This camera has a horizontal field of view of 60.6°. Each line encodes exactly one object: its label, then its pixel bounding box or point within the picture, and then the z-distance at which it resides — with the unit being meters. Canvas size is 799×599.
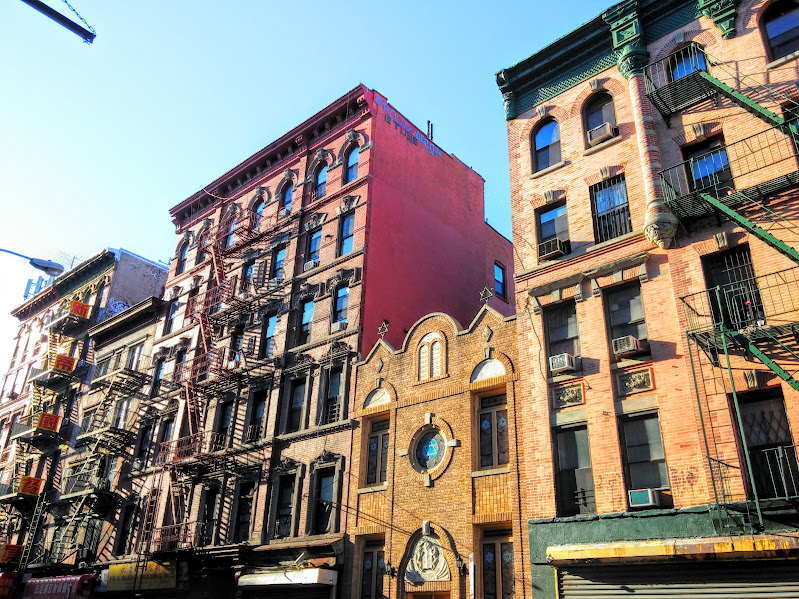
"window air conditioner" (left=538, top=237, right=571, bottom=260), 19.30
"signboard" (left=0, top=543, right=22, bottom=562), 36.62
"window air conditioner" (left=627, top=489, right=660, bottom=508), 14.77
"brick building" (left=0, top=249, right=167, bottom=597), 34.19
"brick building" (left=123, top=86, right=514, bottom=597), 23.94
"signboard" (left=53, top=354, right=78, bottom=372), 40.78
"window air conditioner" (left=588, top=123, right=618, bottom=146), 19.67
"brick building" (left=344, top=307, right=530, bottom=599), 18.19
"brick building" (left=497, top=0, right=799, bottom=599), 14.14
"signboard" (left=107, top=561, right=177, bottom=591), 26.19
